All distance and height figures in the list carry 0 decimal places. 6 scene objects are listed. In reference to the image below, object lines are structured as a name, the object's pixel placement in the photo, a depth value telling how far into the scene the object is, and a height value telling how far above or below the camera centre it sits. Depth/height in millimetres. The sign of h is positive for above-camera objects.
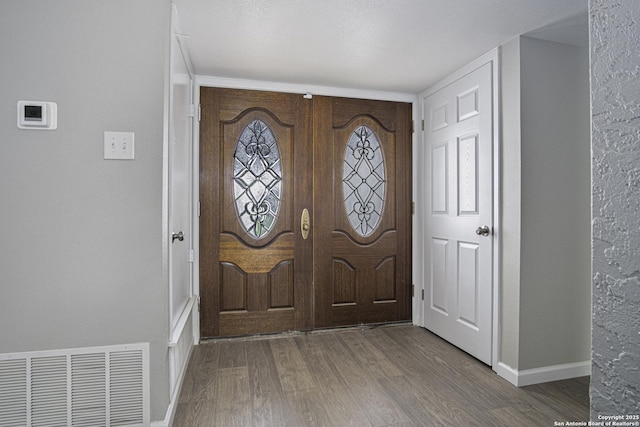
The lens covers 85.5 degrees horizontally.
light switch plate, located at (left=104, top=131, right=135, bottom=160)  1556 +305
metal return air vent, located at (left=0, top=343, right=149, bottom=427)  1468 -764
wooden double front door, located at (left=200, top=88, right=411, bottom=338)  2830 +9
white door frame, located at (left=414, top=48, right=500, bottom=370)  2271 +185
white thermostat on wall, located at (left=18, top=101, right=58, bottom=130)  1479 +423
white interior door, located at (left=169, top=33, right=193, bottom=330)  1903 +179
